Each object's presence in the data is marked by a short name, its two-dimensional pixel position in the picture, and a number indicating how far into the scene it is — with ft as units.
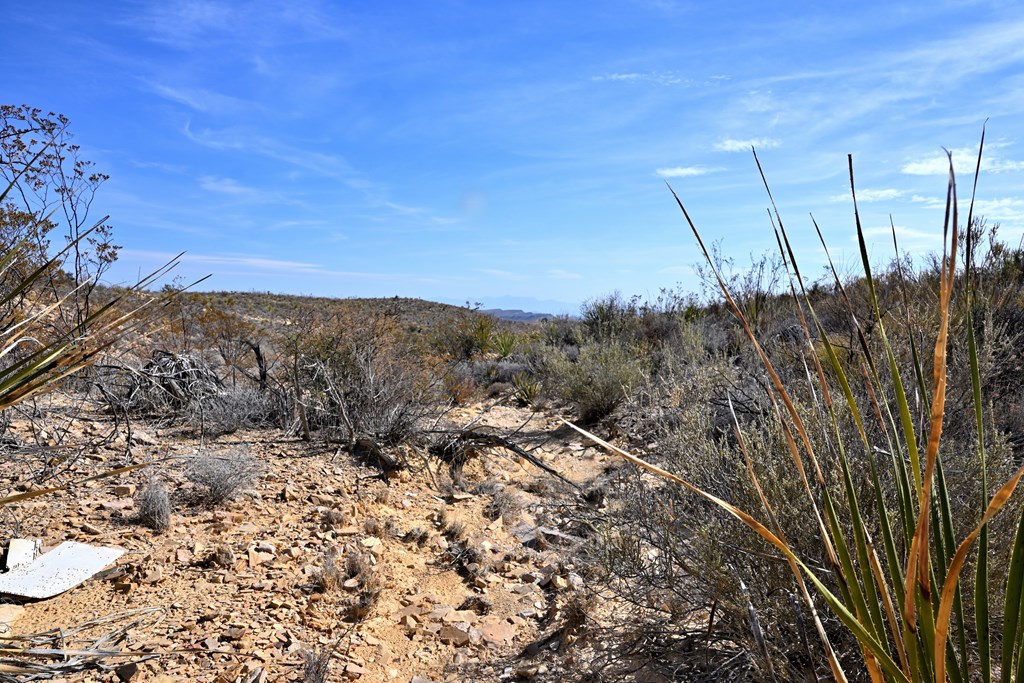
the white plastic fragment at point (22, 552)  12.51
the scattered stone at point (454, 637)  12.15
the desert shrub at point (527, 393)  32.94
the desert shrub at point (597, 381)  28.37
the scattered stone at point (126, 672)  9.77
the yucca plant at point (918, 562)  3.01
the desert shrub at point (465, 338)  46.17
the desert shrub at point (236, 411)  20.59
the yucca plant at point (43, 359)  5.67
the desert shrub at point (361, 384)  20.89
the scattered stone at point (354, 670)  10.84
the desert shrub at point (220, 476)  15.92
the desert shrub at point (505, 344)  45.75
